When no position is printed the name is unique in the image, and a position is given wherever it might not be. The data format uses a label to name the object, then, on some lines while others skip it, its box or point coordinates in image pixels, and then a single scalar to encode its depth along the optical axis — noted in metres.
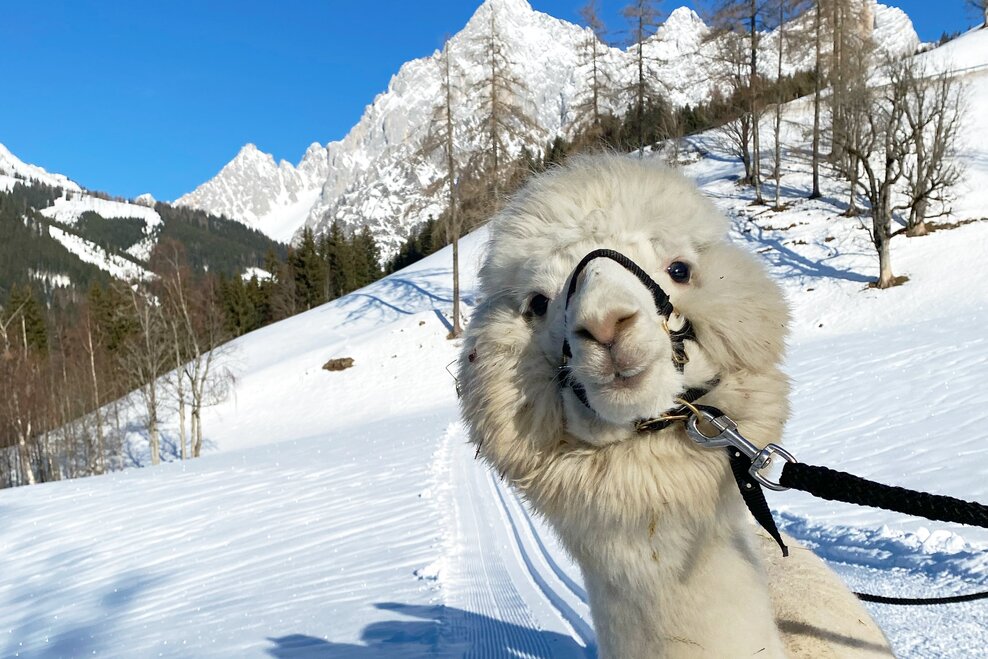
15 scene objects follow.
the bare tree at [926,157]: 19.39
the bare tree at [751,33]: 24.19
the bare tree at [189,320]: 20.48
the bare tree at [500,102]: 20.62
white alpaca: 1.35
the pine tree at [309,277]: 54.75
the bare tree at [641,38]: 21.72
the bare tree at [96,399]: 24.86
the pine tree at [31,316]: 42.16
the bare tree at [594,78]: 21.23
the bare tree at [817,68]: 24.42
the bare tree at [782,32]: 24.47
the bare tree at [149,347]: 20.12
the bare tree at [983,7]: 50.37
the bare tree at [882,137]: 17.62
